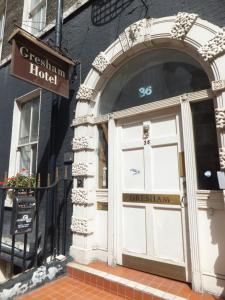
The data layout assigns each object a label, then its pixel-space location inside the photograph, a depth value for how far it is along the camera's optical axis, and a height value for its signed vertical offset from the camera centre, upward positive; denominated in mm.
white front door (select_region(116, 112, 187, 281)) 3465 -136
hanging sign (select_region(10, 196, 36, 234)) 3525 -386
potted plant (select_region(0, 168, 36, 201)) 5281 +170
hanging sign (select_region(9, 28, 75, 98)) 3916 +2226
